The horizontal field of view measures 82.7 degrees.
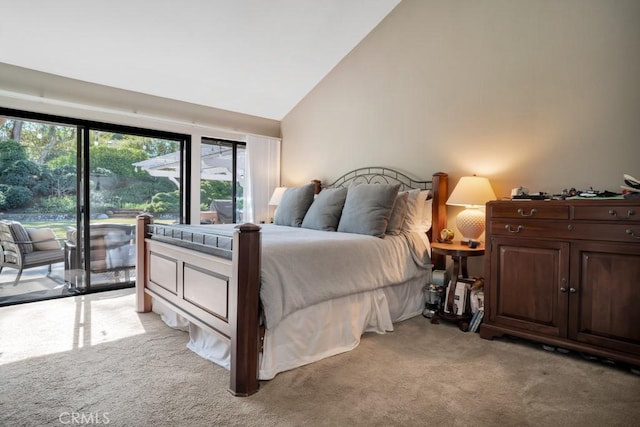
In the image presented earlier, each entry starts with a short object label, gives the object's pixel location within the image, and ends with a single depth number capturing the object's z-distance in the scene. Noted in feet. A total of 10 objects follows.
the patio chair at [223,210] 15.80
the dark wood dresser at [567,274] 6.84
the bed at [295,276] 6.23
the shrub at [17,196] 11.09
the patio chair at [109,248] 12.46
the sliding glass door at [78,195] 11.29
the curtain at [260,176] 15.92
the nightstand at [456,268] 9.30
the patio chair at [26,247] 11.23
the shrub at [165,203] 14.21
